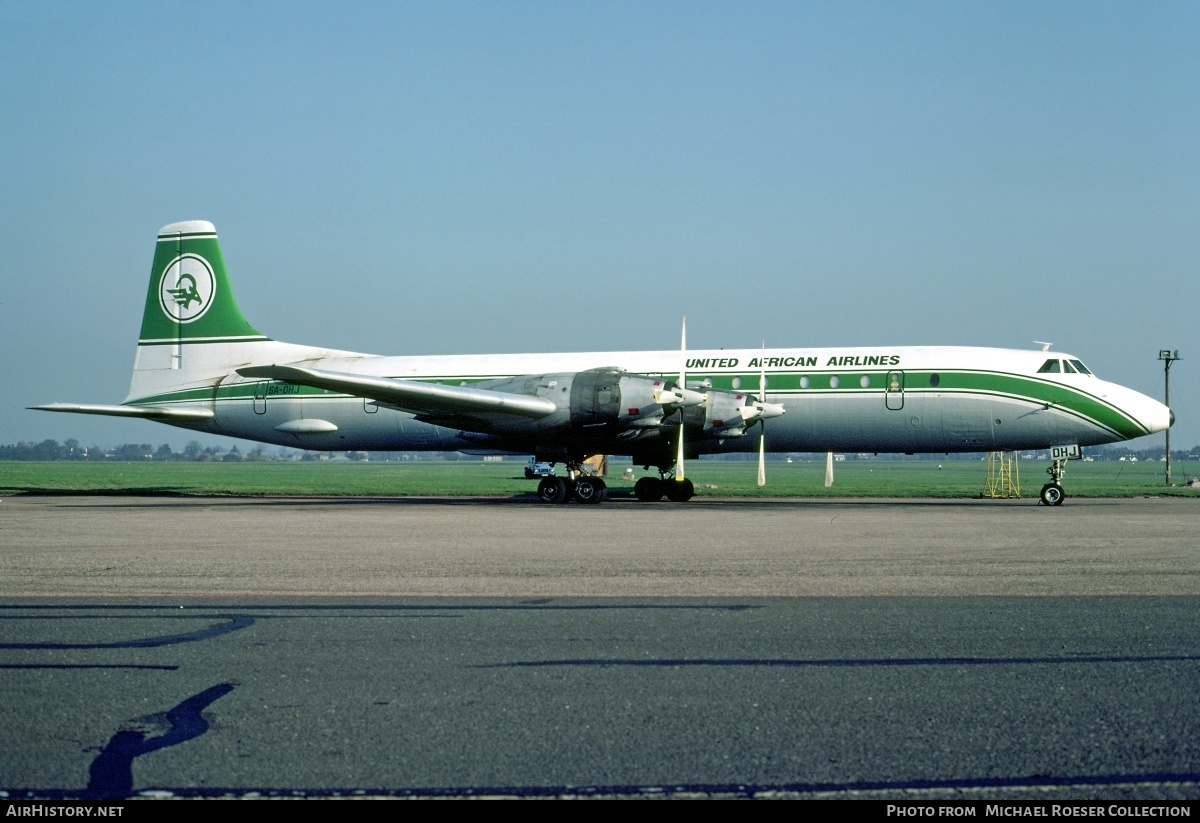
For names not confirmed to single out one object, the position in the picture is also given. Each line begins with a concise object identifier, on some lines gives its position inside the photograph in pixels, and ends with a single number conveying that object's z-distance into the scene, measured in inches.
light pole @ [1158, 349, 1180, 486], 2080.5
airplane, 1131.3
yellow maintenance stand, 1464.1
